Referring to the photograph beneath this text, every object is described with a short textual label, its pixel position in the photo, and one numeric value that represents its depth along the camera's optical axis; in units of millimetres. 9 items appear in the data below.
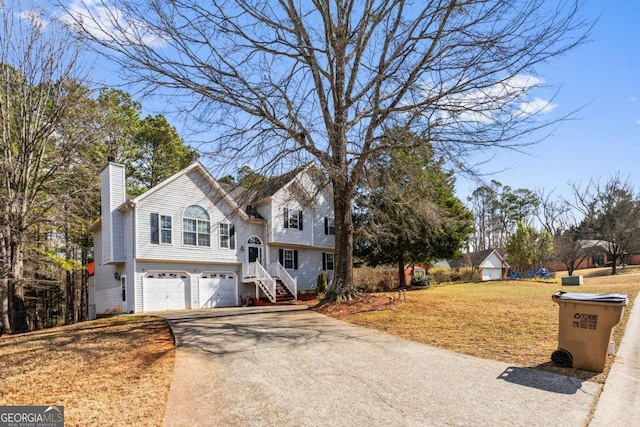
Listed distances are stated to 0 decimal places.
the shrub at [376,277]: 27016
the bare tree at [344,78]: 9773
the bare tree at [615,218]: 35406
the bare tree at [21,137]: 14375
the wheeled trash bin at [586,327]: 5871
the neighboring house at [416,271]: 33784
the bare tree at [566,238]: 37344
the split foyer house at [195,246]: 17719
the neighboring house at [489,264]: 40306
